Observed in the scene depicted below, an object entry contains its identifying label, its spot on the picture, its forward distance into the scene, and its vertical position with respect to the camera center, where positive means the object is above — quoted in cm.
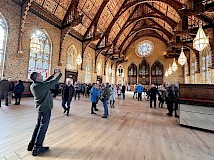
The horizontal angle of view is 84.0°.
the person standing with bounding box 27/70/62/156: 186 -38
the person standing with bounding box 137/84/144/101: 971 -38
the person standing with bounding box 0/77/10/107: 509 -17
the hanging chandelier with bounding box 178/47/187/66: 746 +170
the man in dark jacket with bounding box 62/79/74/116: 451 -30
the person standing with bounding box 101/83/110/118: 431 -46
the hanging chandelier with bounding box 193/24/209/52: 464 +184
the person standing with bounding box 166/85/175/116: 478 -50
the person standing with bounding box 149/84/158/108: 650 -36
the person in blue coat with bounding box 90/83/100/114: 466 -37
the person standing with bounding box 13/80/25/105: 551 -27
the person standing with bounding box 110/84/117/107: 659 -56
